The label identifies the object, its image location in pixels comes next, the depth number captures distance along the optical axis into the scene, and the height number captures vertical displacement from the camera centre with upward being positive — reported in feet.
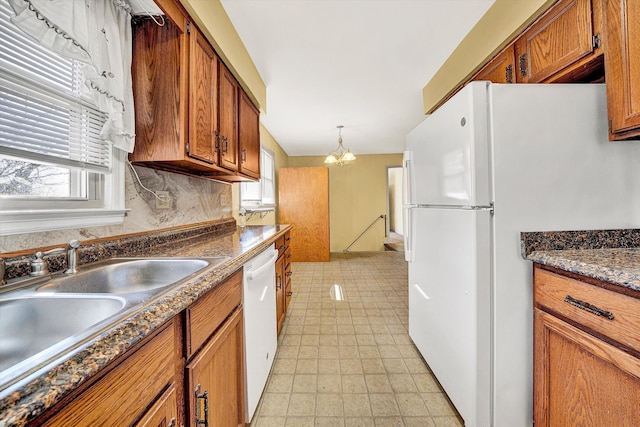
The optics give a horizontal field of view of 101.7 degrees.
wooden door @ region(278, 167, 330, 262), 17.54 +0.98
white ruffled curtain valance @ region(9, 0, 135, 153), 2.64 +2.01
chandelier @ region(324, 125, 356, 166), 13.84 +3.13
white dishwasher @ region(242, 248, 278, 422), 4.14 -1.94
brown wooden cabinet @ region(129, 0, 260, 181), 4.14 +2.04
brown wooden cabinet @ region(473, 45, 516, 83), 5.26 +3.13
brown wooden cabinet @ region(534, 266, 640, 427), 2.55 -1.61
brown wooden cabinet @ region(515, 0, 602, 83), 3.80 +2.78
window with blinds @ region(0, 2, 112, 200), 2.71 +1.10
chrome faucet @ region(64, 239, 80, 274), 2.94 -0.47
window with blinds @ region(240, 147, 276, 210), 11.19 +1.33
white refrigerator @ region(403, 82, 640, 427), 3.81 +0.25
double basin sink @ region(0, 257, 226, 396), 1.82 -0.77
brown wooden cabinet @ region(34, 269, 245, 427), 1.49 -1.28
